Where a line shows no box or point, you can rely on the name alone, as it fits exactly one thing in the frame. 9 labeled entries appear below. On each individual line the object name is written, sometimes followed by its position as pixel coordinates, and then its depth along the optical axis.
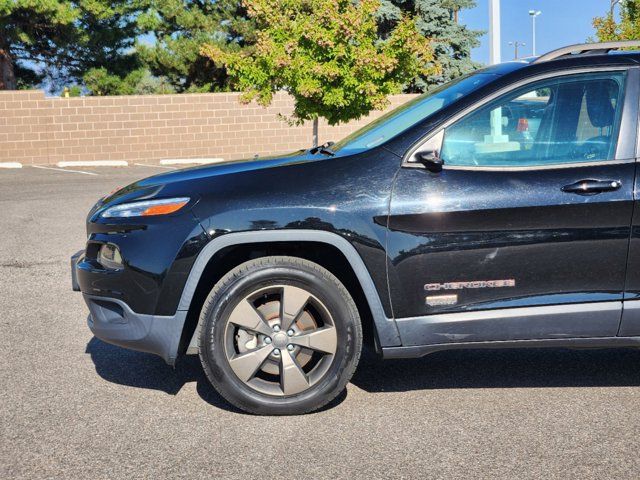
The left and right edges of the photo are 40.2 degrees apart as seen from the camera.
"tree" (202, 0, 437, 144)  21.19
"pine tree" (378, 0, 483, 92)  37.00
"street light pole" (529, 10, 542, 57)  62.17
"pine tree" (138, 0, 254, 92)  32.53
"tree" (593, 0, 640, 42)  27.54
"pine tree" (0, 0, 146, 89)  27.53
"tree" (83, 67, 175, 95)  30.85
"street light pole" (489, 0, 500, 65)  15.41
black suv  4.30
